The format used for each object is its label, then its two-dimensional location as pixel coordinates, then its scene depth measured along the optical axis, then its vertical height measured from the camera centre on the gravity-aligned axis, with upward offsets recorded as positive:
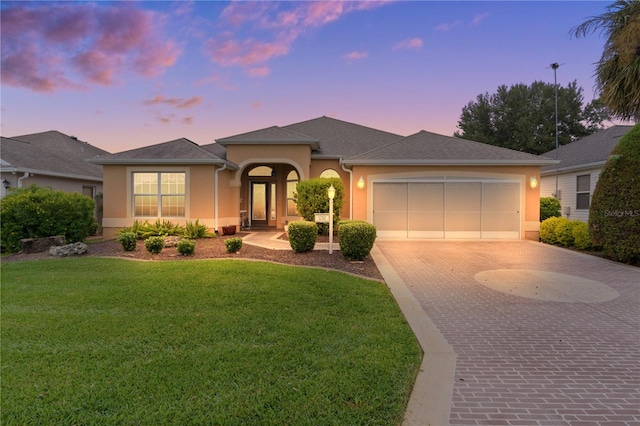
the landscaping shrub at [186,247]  8.82 -1.11
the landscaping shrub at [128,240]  9.36 -0.98
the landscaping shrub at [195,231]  12.09 -0.90
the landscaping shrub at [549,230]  12.07 -0.85
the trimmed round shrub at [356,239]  8.34 -0.83
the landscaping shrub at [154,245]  8.93 -1.06
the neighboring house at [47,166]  13.79 +1.99
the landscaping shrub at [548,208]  15.32 -0.01
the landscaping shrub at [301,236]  9.27 -0.83
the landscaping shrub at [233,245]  9.03 -1.07
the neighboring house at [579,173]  14.88 +1.78
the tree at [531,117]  33.47 +9.93
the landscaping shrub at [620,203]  8.45 +0.14
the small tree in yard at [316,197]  12.20 +0.40
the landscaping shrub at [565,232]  11.48 -0.88
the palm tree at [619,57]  8.56 +4.24
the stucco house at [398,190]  12.91 +0.73
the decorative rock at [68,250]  9.02 -1.22
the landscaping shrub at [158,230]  11.84 -0.85
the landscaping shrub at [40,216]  10.26 -0.29
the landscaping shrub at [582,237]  10.80 -1.01
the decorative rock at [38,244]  9.85 -1.16
